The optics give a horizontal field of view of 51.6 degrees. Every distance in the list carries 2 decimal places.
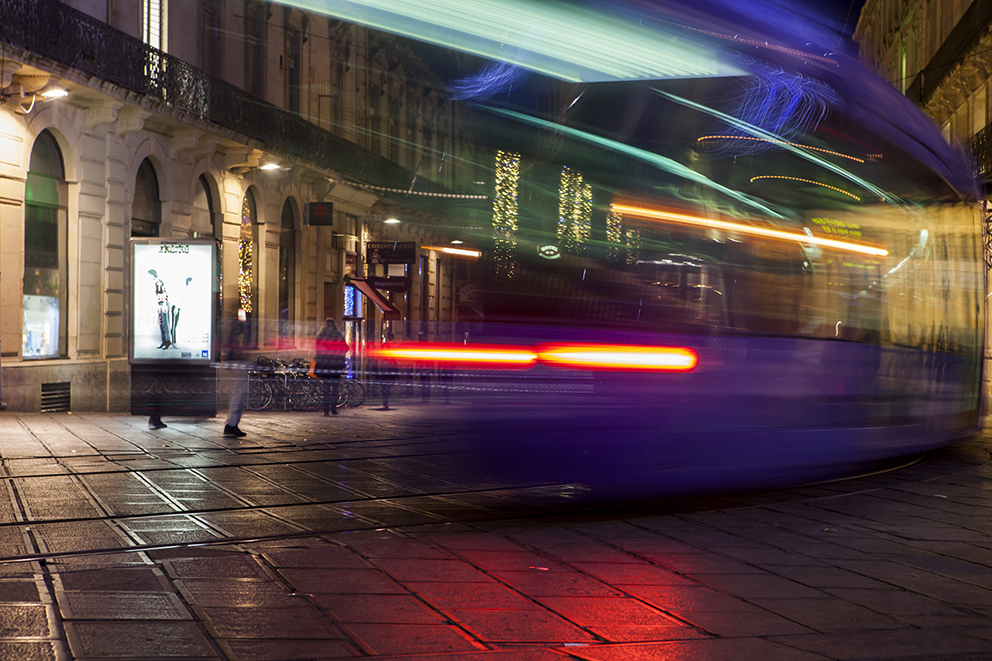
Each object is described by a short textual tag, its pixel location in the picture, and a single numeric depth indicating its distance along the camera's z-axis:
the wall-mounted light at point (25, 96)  15.35
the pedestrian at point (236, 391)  12.64
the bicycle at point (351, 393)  17.97
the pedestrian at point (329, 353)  18.05
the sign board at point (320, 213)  23.64
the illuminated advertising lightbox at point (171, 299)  13.94
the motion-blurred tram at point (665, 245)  7.11
